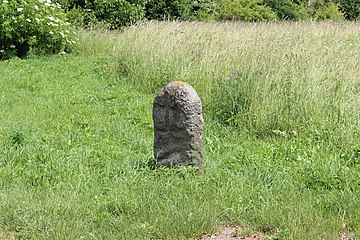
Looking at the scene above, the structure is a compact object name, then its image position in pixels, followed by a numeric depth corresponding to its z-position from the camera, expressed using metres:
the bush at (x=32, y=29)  14.31
